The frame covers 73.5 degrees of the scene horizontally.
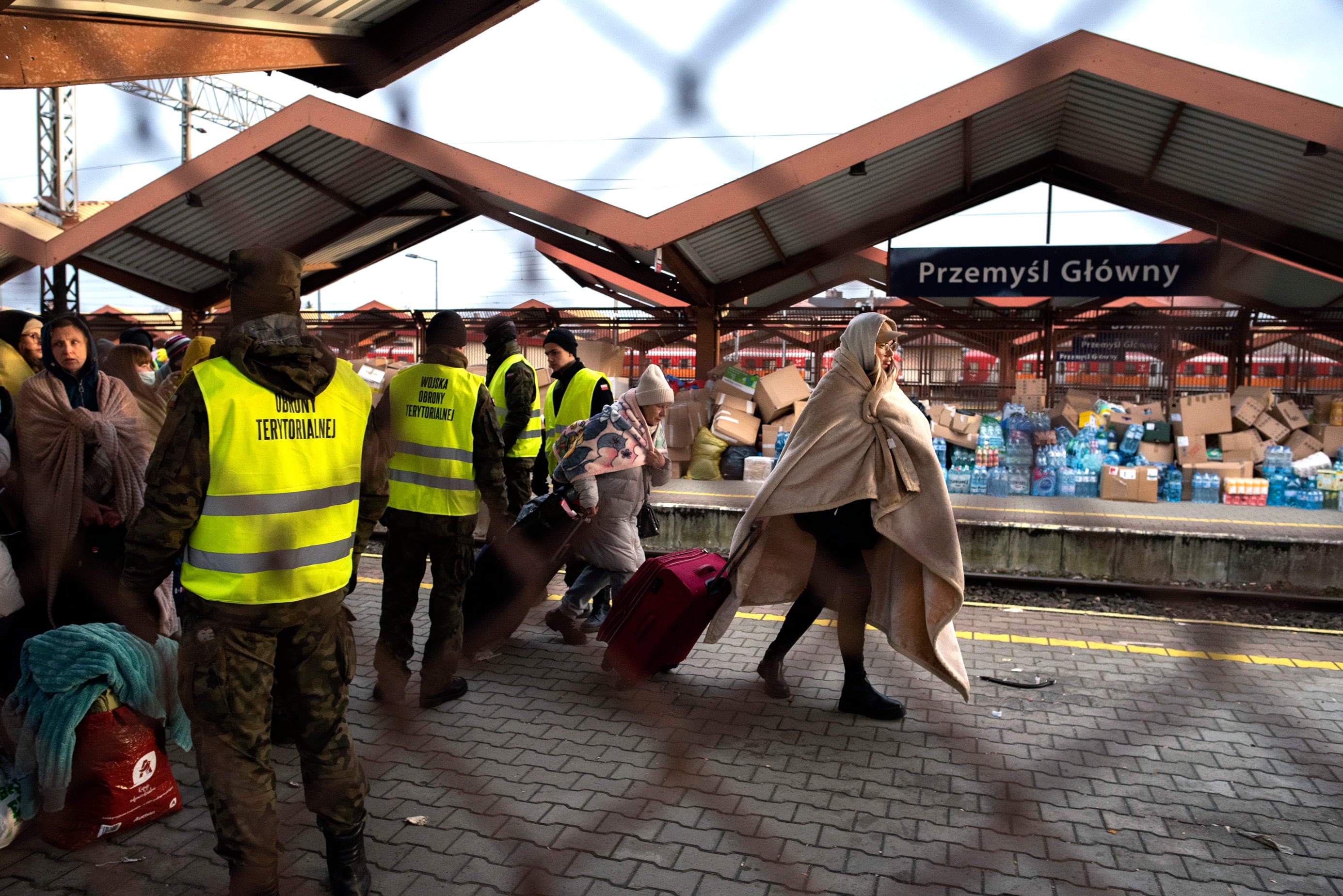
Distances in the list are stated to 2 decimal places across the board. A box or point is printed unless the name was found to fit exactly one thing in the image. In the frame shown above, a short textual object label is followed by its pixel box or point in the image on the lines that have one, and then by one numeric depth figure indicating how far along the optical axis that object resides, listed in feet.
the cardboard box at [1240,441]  32.07
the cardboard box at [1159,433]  32.65
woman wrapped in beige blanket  11.51
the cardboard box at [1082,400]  35.53
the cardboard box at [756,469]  32.40
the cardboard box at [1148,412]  33.76
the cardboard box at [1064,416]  33.83
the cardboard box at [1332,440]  31.91
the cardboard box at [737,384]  34.28
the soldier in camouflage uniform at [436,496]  12.19
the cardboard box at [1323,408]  34.35
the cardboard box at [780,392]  33.86
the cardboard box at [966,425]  32.30
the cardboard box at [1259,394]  33.14
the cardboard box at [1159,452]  32.24
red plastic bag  8.68
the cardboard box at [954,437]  32.12
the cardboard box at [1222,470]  30.40
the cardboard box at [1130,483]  28.99
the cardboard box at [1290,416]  32.96
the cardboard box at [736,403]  34.01
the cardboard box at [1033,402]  36.29
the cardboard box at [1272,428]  32.60
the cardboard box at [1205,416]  32.40
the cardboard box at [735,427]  33.12
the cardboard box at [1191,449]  31.50
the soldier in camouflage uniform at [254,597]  7.17
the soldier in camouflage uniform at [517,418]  15.67
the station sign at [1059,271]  31.99
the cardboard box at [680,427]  33.27
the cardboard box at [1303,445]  32.30
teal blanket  8.56
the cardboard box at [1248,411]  32.81
